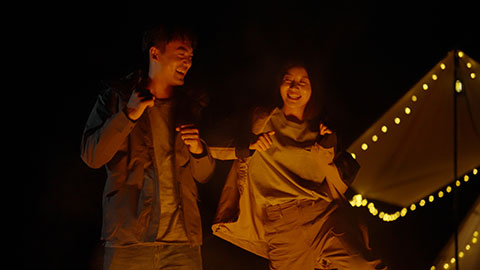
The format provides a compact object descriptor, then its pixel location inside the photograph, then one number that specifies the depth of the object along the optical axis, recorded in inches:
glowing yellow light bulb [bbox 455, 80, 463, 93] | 170.8
